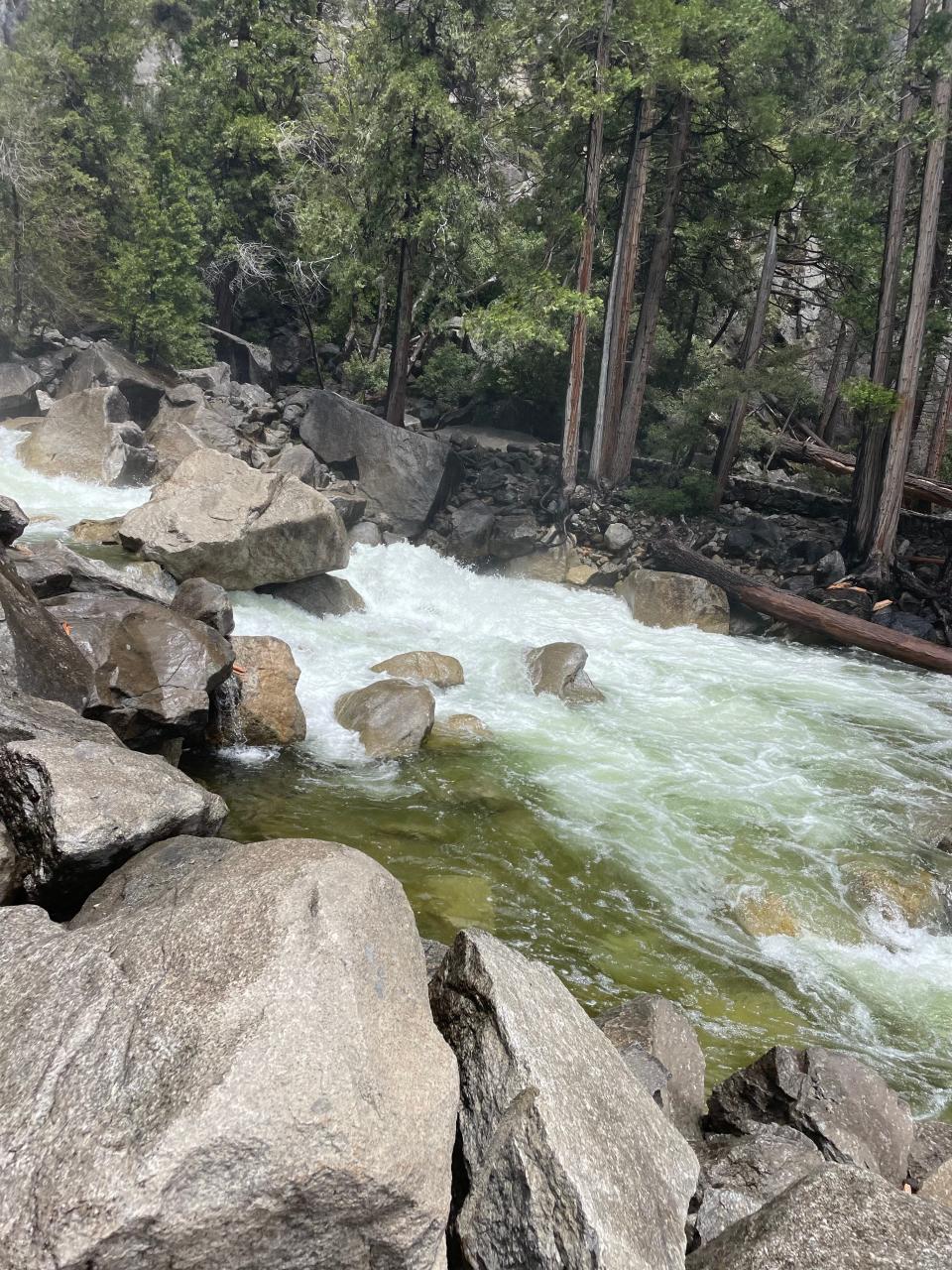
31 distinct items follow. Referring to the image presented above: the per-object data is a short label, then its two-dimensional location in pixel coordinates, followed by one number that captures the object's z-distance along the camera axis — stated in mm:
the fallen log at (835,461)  15930
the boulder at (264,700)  8281
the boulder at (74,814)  4324
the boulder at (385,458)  17672
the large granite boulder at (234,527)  10891
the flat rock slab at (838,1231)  2469
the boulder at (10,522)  8383
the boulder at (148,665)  7117
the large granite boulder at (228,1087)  2184
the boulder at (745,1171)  3211
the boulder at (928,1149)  3893
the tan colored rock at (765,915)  6254
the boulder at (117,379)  19672
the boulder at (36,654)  6273
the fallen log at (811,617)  13398
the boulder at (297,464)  16812
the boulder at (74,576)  8672
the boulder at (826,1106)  3887
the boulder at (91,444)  16672
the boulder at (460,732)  8945
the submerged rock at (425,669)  10336
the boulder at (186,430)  17406
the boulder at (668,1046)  4055
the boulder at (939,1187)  3426
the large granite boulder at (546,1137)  2598
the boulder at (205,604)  9000
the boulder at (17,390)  19500
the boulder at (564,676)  10617
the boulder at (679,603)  15094
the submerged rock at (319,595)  12047
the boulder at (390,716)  8508
